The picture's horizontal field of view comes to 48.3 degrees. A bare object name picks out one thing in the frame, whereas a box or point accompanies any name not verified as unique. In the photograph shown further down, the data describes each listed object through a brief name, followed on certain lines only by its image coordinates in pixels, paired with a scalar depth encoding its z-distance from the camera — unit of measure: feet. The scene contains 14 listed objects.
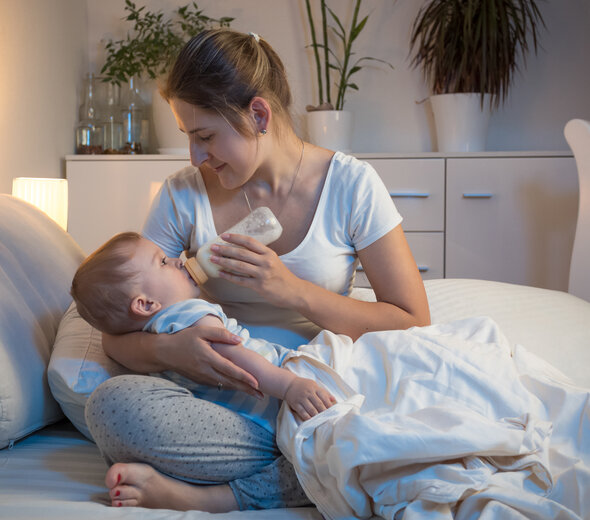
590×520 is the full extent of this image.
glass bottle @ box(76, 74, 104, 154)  10.44
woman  3.05
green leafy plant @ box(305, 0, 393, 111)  10.39
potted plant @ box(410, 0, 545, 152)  9.70
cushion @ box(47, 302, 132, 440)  3.73
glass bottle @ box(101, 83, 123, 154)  10.62
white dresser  9.70
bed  3.07
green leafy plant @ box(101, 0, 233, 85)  10.39
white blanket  2.67
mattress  2.82
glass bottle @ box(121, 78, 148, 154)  10.56
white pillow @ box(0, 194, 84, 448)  3.63
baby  3.54
